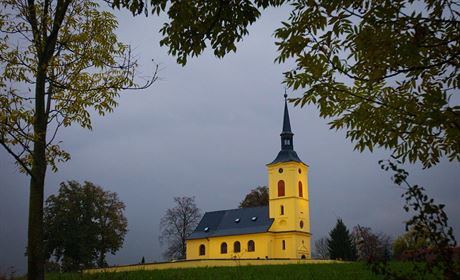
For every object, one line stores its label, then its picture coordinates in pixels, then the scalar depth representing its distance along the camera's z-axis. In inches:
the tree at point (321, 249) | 3293.8
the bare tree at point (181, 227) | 2736.2
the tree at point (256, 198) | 2950.3
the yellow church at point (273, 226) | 2513.5
